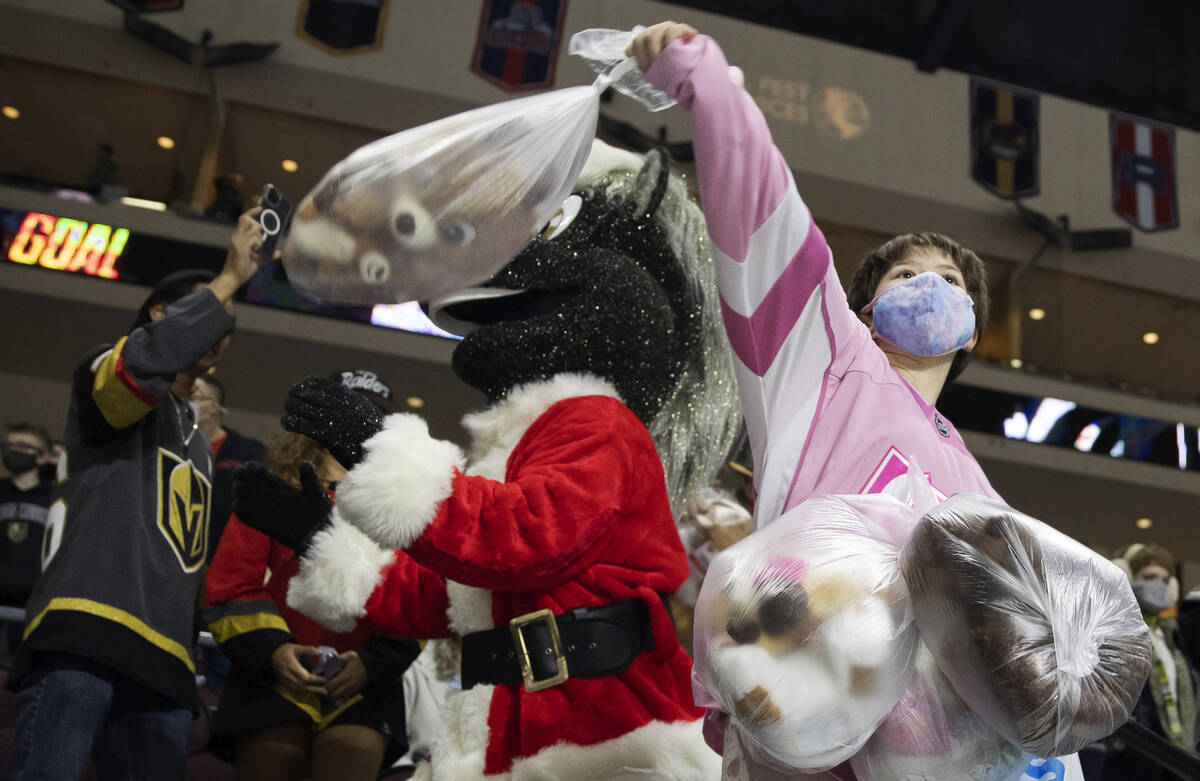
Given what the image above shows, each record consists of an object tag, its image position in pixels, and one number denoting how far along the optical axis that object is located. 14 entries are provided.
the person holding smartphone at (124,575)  2.13
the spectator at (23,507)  4.27
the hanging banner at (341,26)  12.40
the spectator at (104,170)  12.66
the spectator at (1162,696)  3.93
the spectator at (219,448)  3.44
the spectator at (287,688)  2.42
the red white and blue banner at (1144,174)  14.35
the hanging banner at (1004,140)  13.93
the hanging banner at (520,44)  12.43
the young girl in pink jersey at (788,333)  1.39
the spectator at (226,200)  12.21
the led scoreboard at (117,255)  11.29
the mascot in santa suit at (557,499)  1.56
